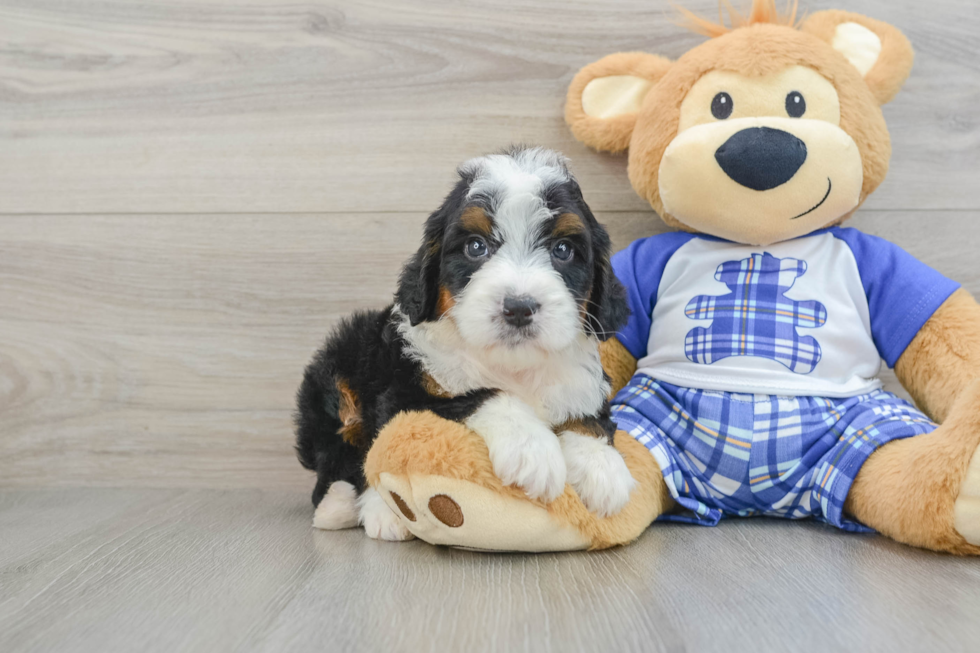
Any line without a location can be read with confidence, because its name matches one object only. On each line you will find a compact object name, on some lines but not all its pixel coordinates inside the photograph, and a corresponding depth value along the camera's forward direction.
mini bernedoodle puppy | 0.56
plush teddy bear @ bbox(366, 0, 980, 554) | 0.64
